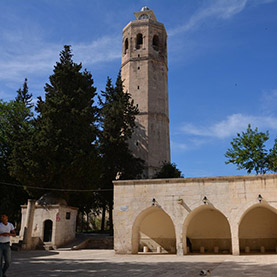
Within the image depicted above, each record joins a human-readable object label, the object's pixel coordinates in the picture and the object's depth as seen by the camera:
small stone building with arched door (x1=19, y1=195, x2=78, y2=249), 19.70
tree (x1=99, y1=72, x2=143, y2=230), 28.92
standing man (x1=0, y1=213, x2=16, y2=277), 6.88
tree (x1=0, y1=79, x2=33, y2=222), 23.89
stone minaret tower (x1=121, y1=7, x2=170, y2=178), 37.31
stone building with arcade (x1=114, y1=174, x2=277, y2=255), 15.10
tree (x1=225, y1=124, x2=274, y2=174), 29.30
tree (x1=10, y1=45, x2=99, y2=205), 22.47
